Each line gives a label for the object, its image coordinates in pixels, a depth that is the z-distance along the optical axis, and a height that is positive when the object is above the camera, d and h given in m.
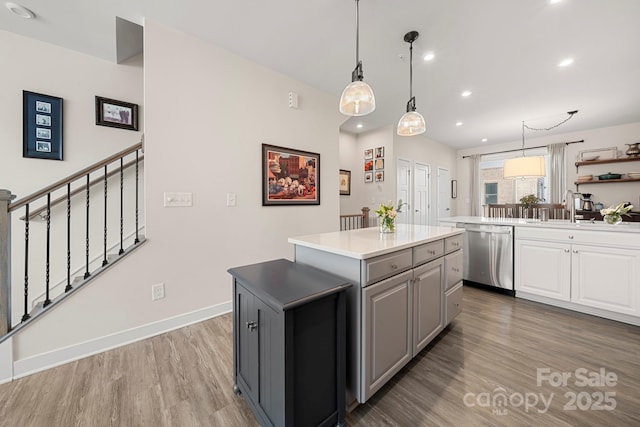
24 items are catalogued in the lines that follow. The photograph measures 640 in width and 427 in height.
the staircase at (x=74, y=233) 2.11 -0.23
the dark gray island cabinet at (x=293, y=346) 1.07 -0.64
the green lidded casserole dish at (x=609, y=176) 4.96 +0.71
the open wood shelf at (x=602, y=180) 4.82 +0.62
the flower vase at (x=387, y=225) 2.08 -0.12
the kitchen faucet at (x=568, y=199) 5.53 +0.28
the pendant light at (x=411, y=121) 2.32 +0.85
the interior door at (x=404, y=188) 5.42 +0.51
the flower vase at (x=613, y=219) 2.58 -0.08
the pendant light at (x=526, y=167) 3.08 +0.55
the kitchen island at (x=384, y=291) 1.35 -0.51
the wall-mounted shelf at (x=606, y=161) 4.81 +1.02
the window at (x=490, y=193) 6.83 +0.51
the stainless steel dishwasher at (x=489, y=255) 3.02 -0.56
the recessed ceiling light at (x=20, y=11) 1.94 +1.60
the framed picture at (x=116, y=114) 2.64 +1.07
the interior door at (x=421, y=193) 5.89 +0.44
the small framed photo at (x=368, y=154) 5.50 +1.28
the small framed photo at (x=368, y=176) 5.48 +0.77
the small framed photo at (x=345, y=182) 5.54 +0.64
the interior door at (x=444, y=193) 6.80 +0.50
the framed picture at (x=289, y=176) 2.92 +0.43
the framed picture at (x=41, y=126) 2.31 +0.81
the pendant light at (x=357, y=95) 1.77 +0.84
